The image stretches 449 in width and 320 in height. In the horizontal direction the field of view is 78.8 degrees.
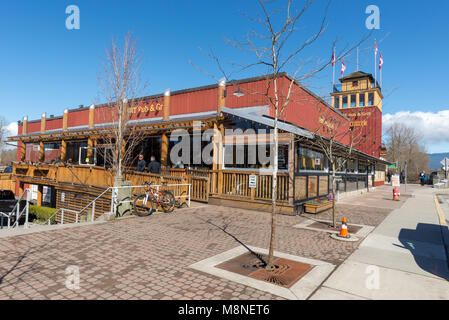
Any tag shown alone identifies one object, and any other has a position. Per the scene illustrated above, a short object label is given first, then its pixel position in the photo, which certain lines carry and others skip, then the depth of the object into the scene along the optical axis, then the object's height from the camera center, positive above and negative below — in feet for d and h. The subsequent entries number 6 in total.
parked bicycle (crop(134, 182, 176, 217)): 30.40 -3.79
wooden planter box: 35.80 -4.99
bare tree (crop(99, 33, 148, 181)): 39.55 +9.25
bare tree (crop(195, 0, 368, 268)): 15.65 +6.48
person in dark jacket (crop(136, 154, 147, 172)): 43.62 +0.31
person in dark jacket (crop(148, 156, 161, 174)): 41.62 +0.15
